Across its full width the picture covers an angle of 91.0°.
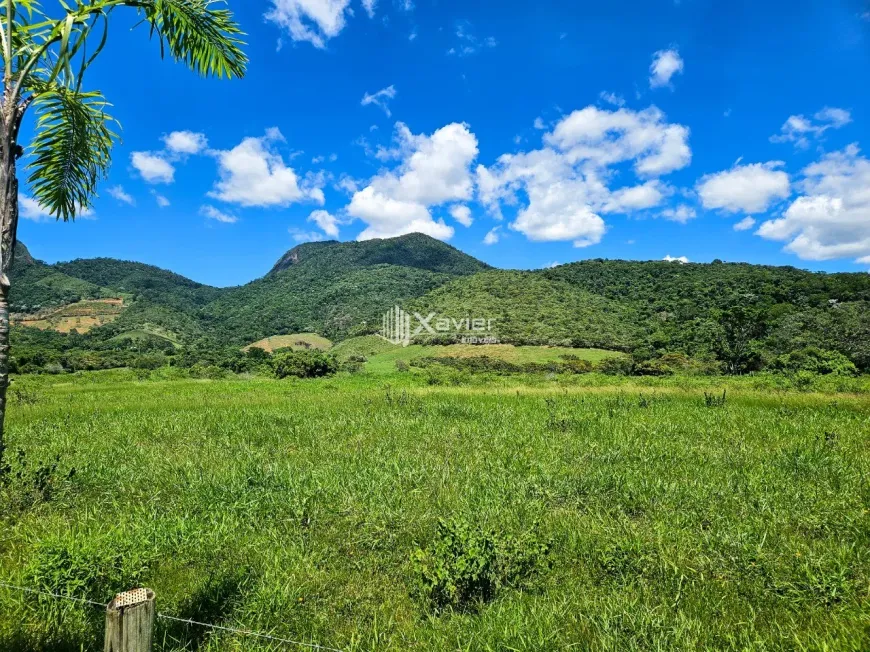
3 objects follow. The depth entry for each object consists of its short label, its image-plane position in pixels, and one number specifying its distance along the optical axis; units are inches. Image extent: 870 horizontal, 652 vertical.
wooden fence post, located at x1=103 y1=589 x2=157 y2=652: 88.8
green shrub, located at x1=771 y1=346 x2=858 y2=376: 1642.5
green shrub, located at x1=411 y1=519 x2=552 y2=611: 167.0
